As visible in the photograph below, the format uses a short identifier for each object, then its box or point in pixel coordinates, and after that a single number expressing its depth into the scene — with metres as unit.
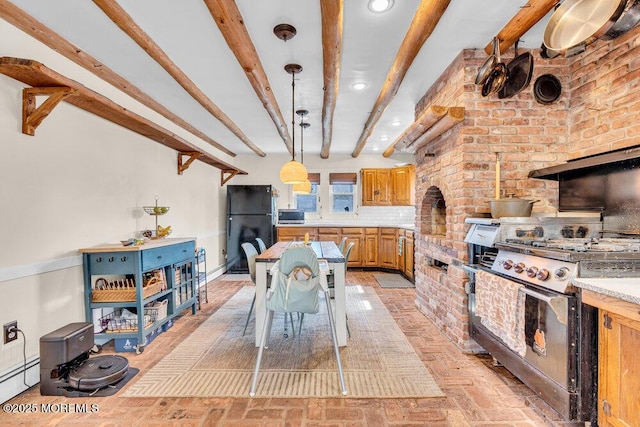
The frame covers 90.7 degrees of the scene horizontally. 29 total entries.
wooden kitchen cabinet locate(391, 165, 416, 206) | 6.39
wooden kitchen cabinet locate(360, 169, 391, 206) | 6.55
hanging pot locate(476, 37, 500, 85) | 2.28
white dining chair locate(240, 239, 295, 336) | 2.99
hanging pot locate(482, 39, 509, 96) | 2.31
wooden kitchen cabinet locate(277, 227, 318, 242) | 6.29
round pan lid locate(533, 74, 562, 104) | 2.59
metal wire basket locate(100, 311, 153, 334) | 2.71
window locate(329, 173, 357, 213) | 7.03
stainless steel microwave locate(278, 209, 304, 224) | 6.65
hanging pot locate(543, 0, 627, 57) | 1.62
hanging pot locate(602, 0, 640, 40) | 1.62
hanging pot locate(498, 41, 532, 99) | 2.36
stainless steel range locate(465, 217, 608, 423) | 1.54
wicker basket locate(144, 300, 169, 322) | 2.97
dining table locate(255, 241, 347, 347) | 2.72
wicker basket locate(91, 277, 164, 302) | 2.65
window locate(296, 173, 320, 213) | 7.05
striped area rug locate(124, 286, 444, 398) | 2.10
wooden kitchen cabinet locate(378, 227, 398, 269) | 6.02
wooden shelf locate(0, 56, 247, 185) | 1.86
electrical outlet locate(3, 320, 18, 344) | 2.01
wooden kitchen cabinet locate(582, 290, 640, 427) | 1.27
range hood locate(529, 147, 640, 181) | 1.89
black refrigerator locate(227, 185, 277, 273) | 5.98
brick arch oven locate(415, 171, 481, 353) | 2.69
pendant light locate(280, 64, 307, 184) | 3.41
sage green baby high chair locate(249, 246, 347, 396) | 2.10
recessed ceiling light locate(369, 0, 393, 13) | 1.94
